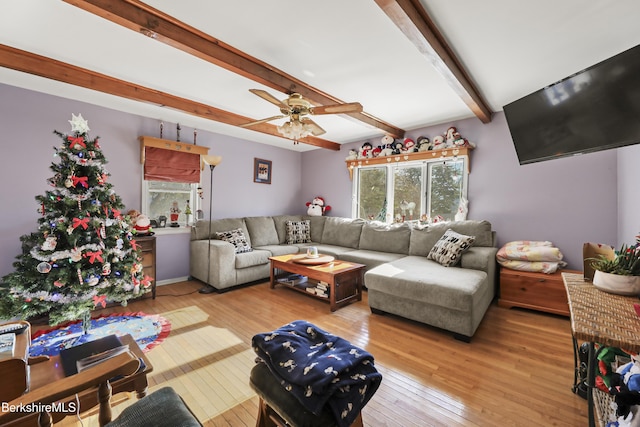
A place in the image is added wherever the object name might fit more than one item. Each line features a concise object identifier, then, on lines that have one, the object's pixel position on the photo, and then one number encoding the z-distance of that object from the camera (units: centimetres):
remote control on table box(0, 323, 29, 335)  144
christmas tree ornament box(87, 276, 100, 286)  208
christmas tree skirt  218
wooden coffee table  299
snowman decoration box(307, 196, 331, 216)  523
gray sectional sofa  239
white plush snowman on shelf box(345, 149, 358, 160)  478
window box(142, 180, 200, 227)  365
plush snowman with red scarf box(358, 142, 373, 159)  458
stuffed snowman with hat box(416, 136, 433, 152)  391
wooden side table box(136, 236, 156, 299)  323
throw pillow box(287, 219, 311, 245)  478
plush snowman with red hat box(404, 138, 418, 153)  407
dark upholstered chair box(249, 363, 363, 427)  105
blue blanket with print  106
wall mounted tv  132
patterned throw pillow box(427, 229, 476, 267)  304
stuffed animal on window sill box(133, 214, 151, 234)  326
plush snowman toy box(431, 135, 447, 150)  377
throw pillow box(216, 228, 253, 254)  389
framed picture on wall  486
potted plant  134
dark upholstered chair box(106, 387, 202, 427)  97
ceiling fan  235
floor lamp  360
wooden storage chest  275
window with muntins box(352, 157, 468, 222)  387
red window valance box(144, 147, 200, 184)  359
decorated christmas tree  195
